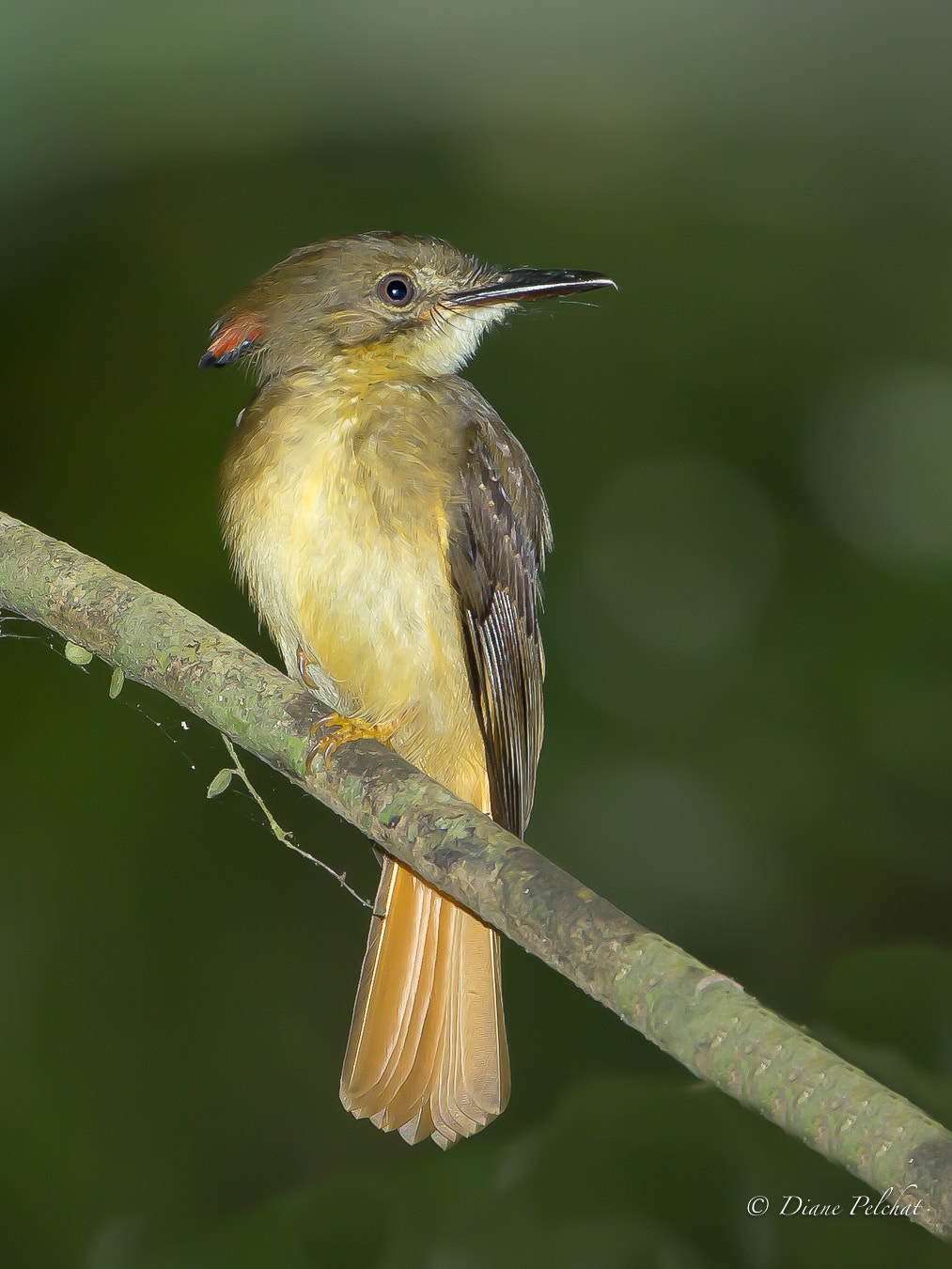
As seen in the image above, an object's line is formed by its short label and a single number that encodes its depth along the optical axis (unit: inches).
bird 207.0
